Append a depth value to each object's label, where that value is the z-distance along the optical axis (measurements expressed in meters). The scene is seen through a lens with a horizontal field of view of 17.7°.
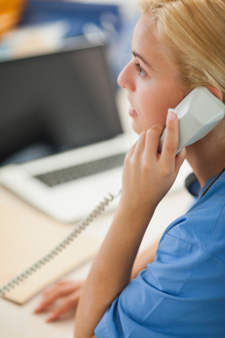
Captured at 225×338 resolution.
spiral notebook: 1.19
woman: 0.99
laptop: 1.53
